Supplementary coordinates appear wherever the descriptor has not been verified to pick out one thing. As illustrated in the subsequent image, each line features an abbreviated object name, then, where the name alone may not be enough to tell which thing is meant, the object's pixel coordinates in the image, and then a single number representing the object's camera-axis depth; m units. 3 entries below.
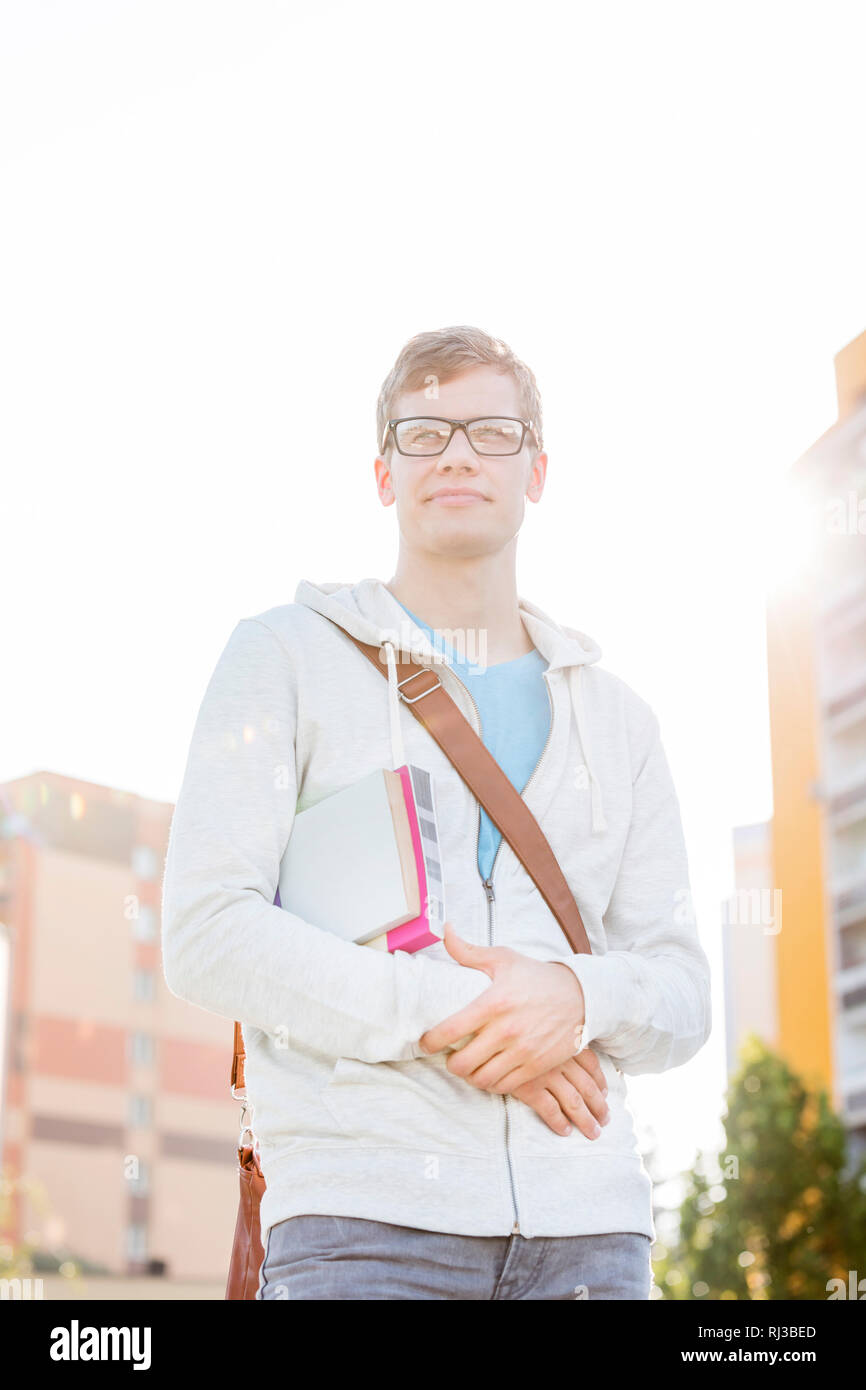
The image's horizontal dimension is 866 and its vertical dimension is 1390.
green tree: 22.16
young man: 2.22
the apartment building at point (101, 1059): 47.69
